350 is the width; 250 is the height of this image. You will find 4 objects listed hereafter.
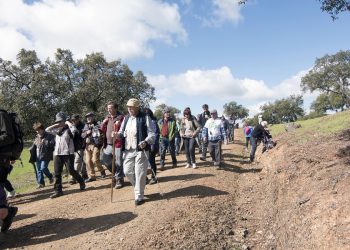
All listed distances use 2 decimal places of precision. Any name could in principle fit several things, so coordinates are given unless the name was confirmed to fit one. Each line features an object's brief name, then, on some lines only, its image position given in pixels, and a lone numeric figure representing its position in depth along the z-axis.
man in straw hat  7.87
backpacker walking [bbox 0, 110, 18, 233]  5.80
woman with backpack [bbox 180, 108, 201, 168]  12.44
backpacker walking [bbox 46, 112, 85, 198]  9.36
